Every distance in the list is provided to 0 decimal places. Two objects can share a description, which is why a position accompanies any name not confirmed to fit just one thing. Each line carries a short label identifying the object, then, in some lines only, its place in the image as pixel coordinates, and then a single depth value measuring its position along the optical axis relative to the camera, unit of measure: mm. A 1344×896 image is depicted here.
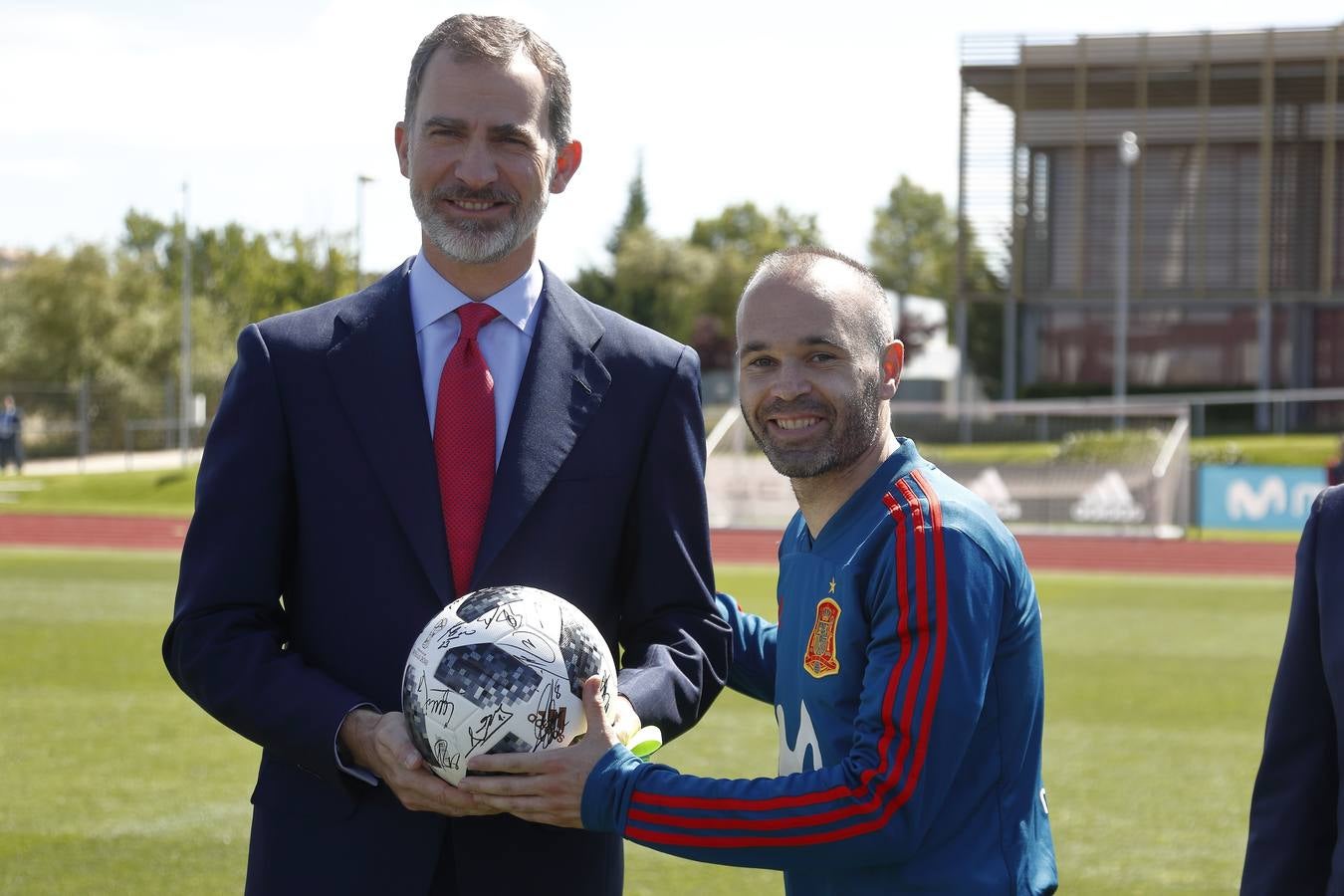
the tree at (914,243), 99375
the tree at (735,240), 65938
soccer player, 2791
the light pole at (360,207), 35659
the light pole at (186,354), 45469
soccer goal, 25953
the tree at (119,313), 54188
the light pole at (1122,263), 39031
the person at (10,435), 41594
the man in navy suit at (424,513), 2998
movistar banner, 25484
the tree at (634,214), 75062
